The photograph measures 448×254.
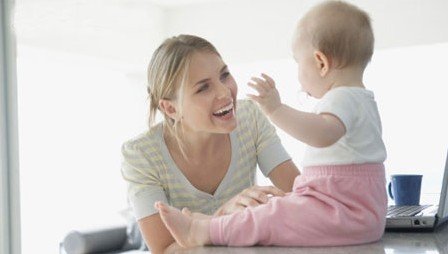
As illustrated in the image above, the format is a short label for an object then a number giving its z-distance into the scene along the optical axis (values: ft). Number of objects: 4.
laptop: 4.10
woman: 5.26
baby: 3.52
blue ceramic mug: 5.29
